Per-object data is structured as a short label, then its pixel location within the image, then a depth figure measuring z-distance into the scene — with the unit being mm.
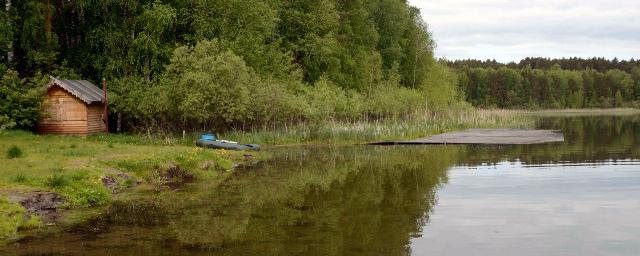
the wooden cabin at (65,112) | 40750
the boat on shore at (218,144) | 36312
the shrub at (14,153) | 25517
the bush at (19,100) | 39438
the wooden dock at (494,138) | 44594
